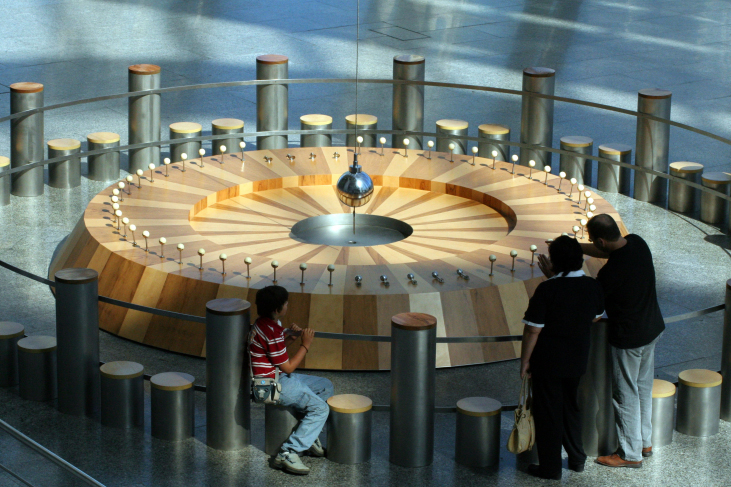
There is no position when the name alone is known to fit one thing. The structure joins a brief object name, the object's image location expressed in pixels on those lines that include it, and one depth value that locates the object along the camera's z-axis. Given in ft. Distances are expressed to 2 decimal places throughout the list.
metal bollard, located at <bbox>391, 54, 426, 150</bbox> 60.75
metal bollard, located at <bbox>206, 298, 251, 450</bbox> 31.76
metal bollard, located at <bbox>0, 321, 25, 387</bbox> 36.40
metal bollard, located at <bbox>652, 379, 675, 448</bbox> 33.19
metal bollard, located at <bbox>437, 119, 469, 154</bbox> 59.16
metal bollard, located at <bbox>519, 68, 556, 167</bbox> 59.72
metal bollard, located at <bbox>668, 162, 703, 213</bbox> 54.85
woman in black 29.81
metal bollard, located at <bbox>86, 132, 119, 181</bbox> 57.57
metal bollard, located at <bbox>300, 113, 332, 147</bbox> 59.31
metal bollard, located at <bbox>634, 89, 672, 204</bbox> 56.39
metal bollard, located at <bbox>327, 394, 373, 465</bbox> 31.81
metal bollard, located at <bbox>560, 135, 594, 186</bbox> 58.13
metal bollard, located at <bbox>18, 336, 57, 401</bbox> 35.55
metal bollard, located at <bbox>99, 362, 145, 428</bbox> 33.91
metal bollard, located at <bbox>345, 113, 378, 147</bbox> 60.08
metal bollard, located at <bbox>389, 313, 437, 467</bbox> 30.94
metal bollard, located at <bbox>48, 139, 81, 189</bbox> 56.70
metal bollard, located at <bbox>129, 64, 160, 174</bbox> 58.95
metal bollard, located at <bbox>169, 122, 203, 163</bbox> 58.29
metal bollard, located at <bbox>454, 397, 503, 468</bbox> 31.76
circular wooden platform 38.70
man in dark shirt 30.73
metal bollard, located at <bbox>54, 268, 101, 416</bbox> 33.73
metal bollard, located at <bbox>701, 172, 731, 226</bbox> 53.31
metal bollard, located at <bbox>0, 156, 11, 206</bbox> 53.83
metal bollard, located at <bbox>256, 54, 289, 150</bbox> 60.44
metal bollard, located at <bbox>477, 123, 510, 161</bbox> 59.26
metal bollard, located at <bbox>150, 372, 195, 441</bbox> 33.17
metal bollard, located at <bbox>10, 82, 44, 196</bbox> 55.31
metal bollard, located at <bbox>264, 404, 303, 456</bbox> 32.12
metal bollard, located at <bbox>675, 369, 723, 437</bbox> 33.76
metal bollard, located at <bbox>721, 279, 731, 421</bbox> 33.32
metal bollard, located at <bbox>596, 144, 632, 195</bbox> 57.47
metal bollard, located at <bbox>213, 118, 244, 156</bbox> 58.65
